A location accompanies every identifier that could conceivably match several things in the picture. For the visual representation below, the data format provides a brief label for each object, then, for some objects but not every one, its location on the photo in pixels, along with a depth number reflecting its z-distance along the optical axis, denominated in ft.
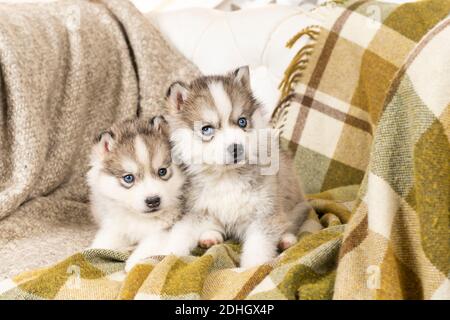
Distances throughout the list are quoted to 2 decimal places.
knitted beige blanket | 5.98
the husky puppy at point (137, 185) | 5.11
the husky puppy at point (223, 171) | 4.90
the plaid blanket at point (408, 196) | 3.47
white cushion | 7.28
